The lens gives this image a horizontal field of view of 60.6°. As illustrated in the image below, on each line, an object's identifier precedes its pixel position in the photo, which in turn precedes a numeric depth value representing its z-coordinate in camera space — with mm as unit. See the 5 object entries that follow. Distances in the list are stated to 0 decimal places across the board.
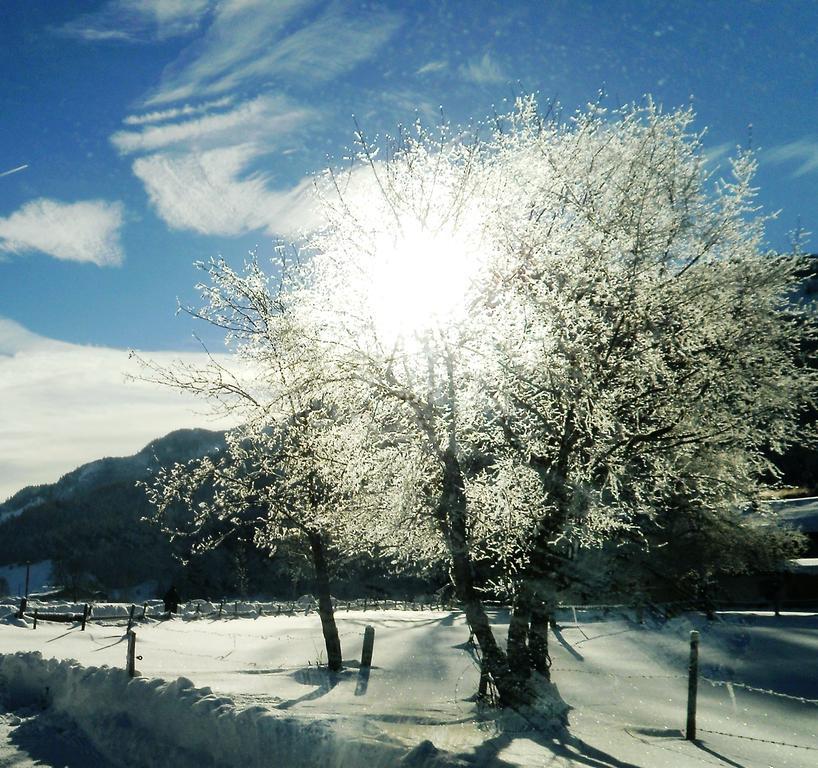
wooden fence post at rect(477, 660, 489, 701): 9889
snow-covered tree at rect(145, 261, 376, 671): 10050
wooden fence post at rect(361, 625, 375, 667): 15740
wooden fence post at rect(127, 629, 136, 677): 9773
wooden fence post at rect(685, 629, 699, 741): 9203
